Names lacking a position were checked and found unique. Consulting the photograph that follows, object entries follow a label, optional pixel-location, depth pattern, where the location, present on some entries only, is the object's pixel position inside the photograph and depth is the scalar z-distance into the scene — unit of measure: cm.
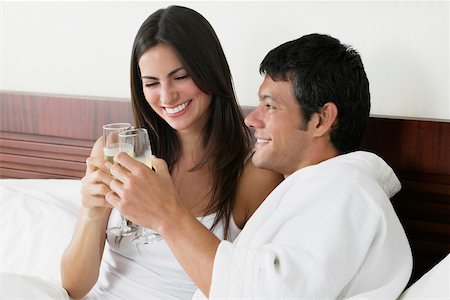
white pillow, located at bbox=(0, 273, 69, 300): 170
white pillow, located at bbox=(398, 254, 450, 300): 140
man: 140
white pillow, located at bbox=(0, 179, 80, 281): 213
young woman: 183
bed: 183
